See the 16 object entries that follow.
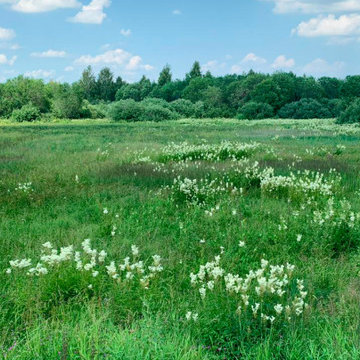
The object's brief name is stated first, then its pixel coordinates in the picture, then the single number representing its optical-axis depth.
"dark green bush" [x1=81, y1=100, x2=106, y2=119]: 73.88
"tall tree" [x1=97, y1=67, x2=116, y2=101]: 123.16
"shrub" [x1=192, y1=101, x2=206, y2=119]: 77.38
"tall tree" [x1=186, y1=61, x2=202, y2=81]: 118.19
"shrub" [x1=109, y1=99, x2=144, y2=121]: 56.92
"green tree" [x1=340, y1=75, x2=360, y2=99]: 84.94
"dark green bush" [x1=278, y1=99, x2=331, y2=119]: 74.50
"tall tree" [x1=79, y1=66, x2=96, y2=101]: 120.50
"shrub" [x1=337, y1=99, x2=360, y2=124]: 43.72
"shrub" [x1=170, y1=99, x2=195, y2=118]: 76.19
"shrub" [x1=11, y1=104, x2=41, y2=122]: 63.31
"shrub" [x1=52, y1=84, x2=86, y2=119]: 69.42
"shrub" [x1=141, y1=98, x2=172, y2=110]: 69.94
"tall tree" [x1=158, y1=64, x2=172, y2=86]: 119.56
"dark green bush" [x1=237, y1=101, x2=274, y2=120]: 74.50
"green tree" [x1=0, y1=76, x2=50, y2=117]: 74.12
